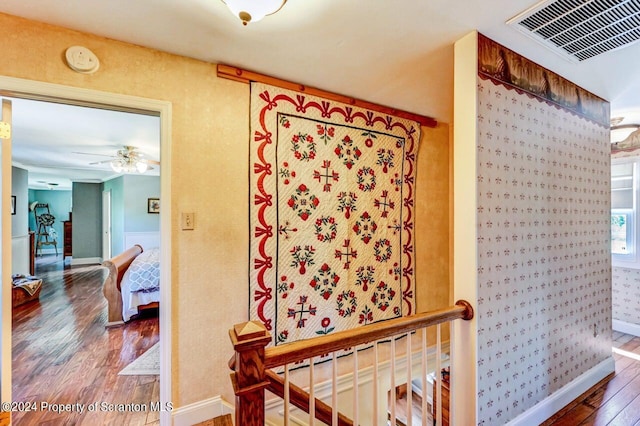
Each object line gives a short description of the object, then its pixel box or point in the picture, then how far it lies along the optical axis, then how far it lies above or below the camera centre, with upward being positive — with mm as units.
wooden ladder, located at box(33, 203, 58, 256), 8297 -390
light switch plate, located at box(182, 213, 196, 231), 1647 -47
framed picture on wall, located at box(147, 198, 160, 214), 6074 +191
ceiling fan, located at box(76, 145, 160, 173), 4086 +823
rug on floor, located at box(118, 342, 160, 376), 2395 -1404
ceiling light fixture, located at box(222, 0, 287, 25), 1090 +847
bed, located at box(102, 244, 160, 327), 3393 -953
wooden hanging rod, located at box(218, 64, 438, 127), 1758 +920
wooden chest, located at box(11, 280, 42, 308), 3895 -1203
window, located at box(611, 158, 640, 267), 3146 +15
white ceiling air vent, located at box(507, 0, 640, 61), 1290 +983
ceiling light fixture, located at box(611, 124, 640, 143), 2978 +896
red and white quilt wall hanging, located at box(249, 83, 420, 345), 1872 -10
